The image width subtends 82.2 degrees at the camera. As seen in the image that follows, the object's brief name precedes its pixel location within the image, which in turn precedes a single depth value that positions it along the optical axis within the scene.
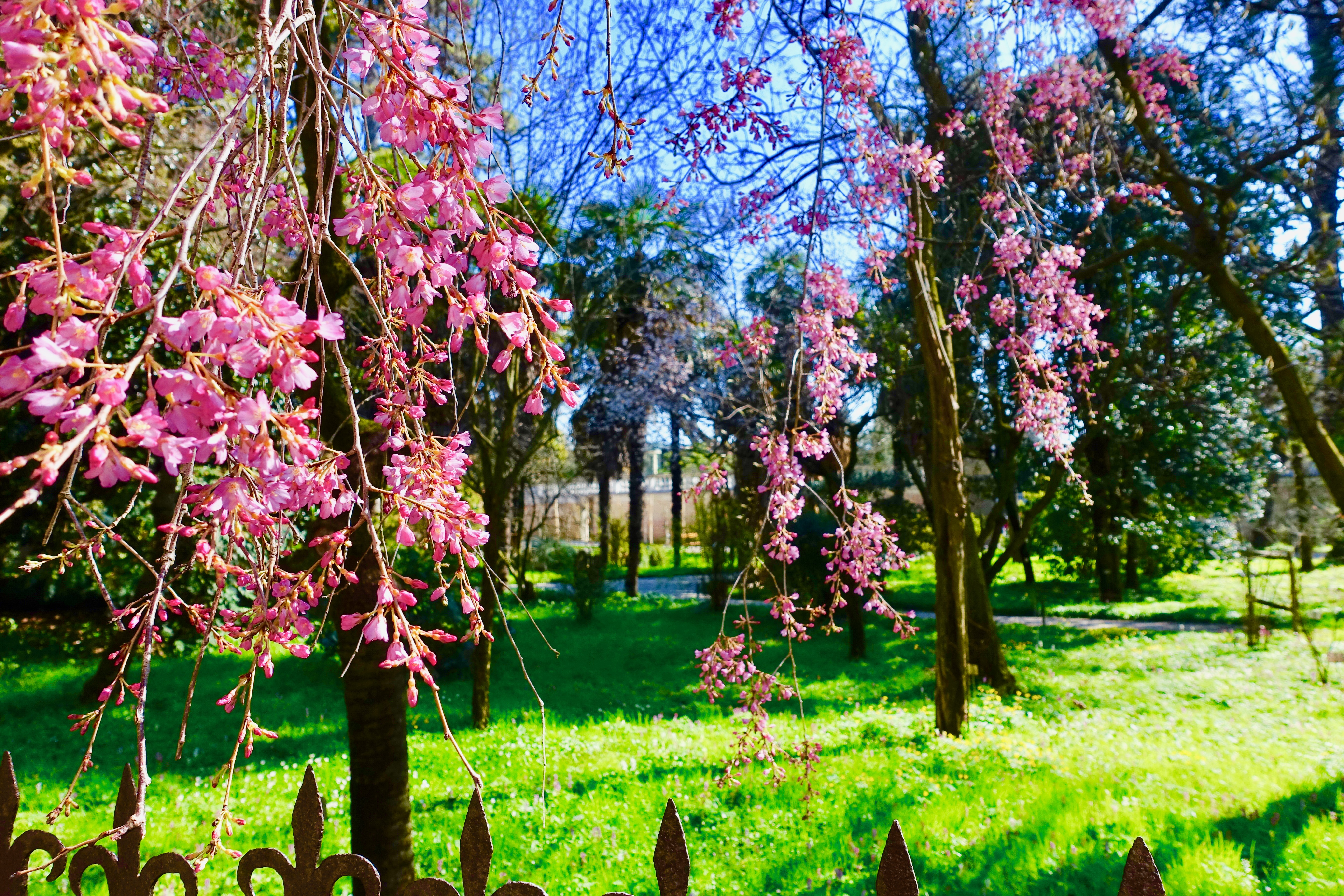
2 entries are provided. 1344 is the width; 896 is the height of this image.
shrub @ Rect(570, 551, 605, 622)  10.81
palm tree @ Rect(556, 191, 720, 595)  7.44
